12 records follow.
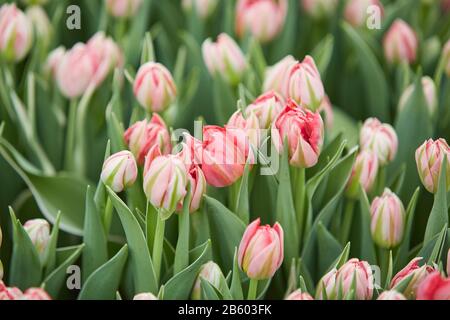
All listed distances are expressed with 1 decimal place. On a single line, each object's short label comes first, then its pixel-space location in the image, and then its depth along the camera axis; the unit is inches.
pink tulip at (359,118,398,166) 52.1
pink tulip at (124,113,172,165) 50.5
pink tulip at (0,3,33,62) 56.9
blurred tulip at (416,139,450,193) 49.3
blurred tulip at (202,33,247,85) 56.4
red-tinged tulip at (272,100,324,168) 48.2
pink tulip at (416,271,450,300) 46.7
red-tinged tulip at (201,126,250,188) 47.8
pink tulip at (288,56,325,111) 50.4
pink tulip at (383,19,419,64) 60.5
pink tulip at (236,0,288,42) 60.3
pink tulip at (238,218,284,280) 47.0
